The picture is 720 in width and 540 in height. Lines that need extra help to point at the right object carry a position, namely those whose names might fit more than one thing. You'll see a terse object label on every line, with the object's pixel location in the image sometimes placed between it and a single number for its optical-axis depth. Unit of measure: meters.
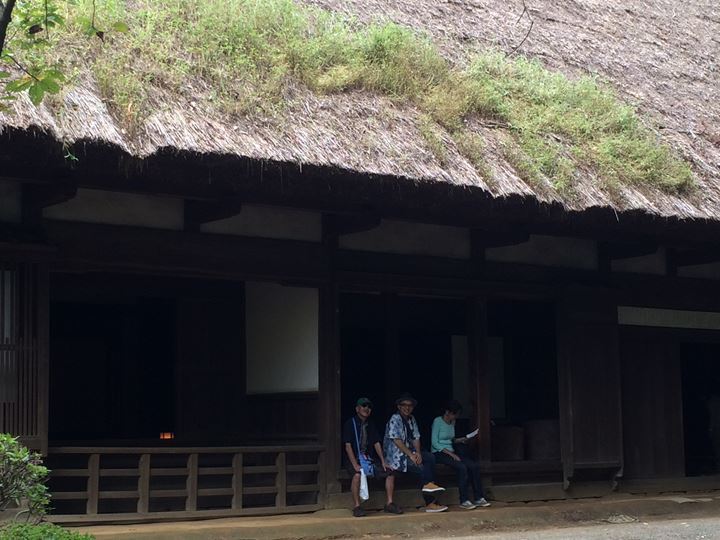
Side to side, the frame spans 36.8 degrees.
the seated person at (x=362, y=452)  9.60
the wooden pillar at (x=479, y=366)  10.90
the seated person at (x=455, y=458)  10.25
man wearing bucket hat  10.00
